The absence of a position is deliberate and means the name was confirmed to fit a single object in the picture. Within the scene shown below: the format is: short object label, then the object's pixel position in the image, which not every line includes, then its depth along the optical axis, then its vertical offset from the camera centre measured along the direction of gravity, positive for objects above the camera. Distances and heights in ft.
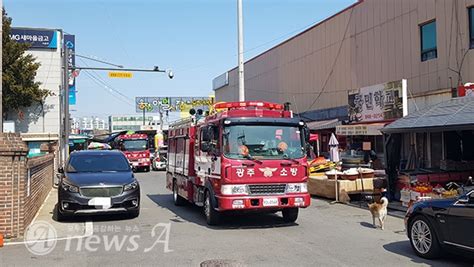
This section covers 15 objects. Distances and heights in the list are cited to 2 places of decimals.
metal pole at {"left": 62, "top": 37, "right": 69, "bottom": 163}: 75.06 +4.72
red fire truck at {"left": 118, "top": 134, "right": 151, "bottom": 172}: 111.55 -1.49
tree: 109.60 +15.75
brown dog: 34.68 -4.99
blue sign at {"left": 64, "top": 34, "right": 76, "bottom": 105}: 131.03 +22.12
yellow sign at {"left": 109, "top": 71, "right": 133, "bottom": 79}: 83.46 +11.57
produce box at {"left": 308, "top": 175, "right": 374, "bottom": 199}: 50.90 -4.86
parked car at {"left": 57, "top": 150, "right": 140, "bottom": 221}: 36.32 -3.70
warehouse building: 63.93 +12.99
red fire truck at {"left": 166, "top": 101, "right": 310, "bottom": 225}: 33.35 -1.46
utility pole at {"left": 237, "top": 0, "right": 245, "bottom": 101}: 73.83 +14.42
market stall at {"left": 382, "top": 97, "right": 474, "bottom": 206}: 39.99 -1.38
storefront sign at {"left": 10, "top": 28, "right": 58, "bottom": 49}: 123.03 +26.93
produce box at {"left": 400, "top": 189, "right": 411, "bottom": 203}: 42.66 -4.91
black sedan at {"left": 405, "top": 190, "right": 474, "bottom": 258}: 22.45 -4.24
